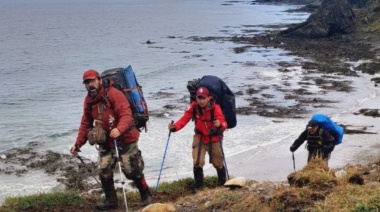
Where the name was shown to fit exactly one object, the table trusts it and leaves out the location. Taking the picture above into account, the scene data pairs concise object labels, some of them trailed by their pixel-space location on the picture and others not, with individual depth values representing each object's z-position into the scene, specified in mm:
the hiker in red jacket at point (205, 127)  8766
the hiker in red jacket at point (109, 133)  7531
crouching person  9398
